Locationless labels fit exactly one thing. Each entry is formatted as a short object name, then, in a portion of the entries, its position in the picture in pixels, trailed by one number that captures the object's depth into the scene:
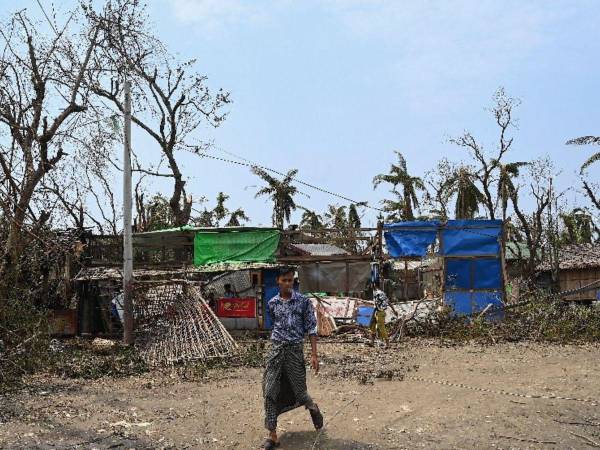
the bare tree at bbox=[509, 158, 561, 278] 26.30
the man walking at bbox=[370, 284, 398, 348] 13.02
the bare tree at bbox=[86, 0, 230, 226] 14.03
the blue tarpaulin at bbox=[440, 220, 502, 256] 16.45
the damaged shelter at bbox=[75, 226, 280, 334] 15.95
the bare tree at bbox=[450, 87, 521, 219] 27.47
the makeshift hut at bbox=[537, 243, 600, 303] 27.08
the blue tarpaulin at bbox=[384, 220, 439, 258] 16.56
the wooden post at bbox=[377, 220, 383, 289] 16.62
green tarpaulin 16.77
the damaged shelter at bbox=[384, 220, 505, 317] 16.39
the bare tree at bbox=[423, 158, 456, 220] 28.96
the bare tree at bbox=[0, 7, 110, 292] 10.59
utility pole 12.78
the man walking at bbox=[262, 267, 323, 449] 5.51
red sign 16.39
